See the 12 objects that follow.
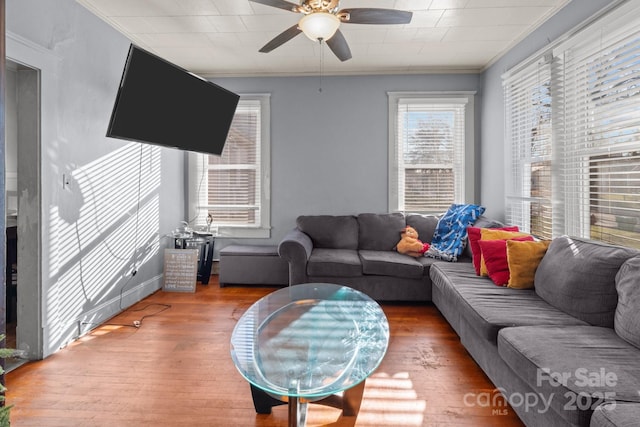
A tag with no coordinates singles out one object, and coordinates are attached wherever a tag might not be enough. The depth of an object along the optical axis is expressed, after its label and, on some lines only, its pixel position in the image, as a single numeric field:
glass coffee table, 1.47
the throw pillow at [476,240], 3.05
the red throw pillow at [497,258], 2.70
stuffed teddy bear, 3.88
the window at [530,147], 3.16
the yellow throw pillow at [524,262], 2.56
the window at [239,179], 4.65
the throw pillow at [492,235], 2.96
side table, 4.29
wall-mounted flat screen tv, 2.63
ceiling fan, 2.24
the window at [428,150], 4.52
